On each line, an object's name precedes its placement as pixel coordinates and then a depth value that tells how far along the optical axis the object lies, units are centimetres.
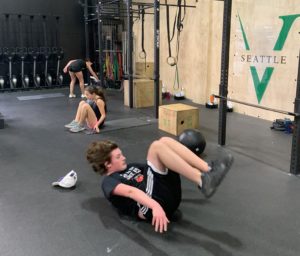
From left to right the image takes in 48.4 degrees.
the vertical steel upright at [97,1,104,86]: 684
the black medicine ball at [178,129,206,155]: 316
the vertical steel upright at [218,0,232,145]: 337
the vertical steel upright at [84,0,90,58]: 844
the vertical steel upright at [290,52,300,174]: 276
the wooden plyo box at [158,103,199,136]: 414
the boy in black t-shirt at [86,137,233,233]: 179
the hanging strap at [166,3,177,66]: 708
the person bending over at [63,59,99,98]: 680
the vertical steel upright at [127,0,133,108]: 543
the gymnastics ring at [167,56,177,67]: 704
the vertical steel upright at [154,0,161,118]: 469
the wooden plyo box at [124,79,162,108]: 590
